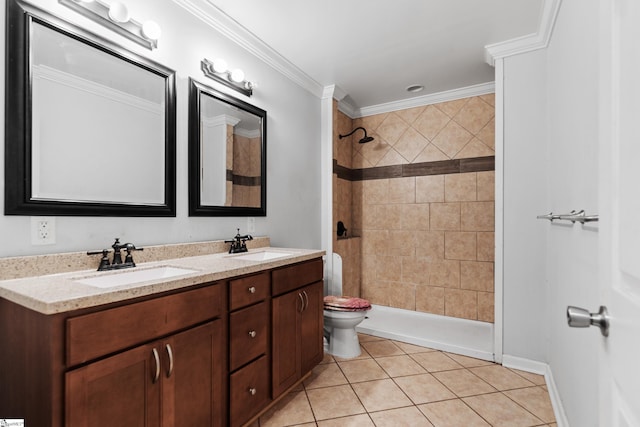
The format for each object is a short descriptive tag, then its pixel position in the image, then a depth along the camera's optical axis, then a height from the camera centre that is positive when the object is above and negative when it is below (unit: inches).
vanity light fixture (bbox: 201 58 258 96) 80.4 +35.8
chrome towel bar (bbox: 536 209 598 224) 44.4 -0.8
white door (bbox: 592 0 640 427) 20.0 +0.2
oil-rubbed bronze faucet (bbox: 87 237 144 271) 56.6 -8.1
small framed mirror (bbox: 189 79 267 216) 76.7 +15.2
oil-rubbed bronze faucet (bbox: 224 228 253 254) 82.9 -8.2
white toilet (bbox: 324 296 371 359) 100.6 -35.0
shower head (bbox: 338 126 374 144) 141.0 +32.7
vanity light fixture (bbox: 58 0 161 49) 56.9 +35.8
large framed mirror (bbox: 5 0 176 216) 49.3 +15.7
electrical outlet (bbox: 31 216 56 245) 51.0 -2.8
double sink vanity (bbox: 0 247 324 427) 37.2 -18.7
